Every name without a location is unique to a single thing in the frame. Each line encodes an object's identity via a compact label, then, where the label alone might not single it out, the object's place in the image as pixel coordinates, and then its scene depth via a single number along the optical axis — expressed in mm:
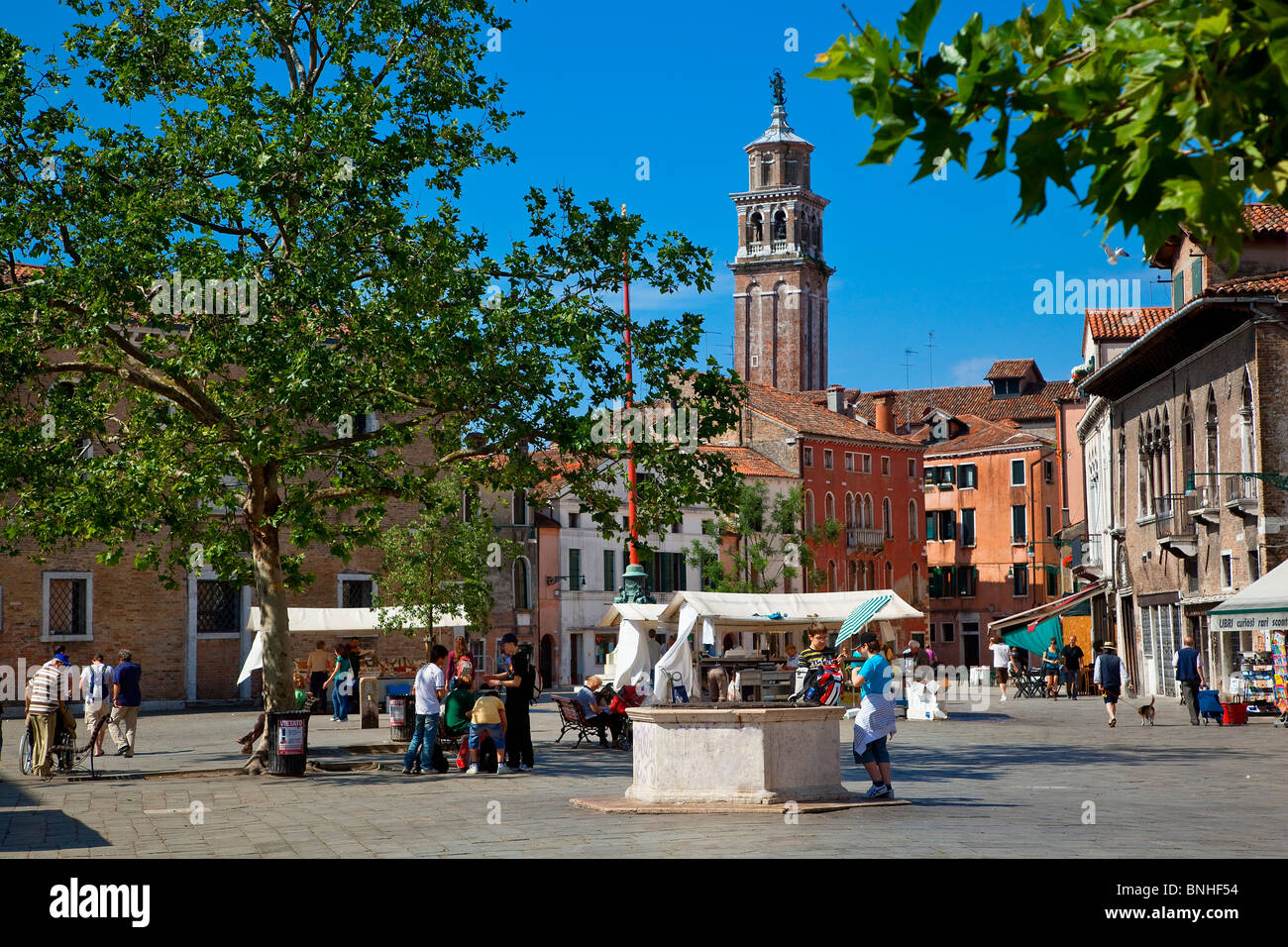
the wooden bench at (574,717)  24906
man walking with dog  29203
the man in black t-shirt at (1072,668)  43219
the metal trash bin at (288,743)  19516
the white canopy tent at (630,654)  28062
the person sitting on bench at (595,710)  24703
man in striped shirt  19781
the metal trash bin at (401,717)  24719
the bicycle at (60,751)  20125
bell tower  123688
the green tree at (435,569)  45031
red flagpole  21031
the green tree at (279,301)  18984
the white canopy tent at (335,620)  40906
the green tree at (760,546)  70375
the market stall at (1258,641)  25125
